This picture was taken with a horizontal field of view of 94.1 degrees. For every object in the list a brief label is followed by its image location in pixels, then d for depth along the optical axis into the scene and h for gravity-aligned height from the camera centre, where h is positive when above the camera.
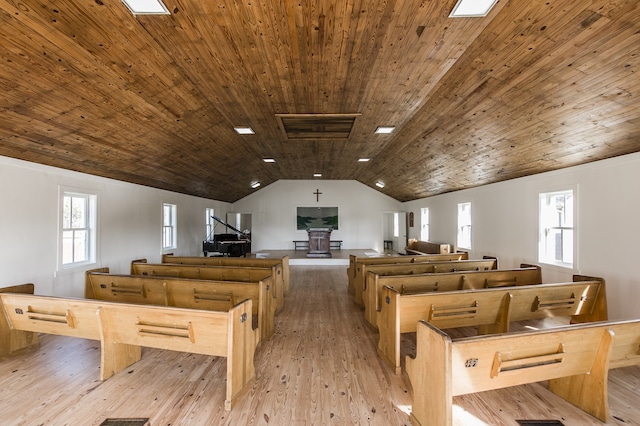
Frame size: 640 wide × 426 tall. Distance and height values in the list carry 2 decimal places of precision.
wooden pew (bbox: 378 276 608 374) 2.95 -0.92
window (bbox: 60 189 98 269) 4.71 -0.17
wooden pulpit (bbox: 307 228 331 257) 10.38 -0.80
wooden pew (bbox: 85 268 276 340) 3.49 -0.91
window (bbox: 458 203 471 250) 7.60 -0.14
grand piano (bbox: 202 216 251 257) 8.42 -0.83
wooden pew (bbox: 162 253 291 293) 5.41 -0.81
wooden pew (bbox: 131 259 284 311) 4.43 -0.83
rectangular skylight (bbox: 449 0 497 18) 2.09 +1.54
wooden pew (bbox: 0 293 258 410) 2.40 -0.97
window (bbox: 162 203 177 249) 7.65 -0.20
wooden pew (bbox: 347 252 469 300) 5.03 -0.78
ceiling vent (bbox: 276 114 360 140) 4.52 +1.63
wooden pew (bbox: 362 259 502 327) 3.81 -0.80
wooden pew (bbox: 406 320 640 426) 1.85 -0.95
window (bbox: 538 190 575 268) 4.70 -0.14
